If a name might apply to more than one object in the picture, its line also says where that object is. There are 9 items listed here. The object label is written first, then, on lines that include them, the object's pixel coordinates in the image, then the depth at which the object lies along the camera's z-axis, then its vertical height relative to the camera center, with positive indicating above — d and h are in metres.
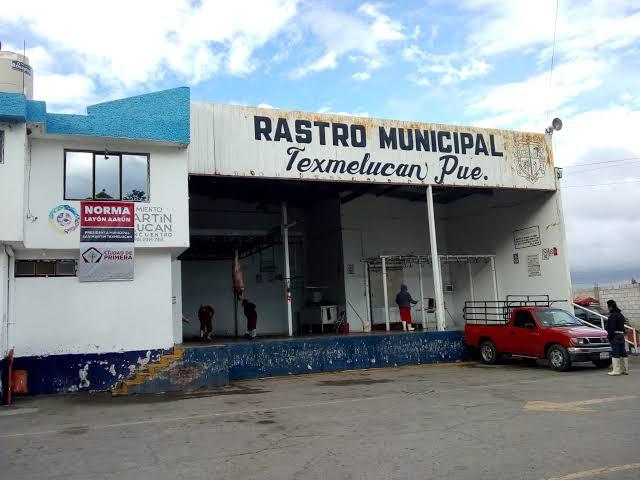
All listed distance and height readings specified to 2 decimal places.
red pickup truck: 14.75 -0.99
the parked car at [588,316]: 23.92 -0.68
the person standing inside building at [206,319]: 20.52 +0.03
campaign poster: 13.70 +1.98
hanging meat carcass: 20.17 +1.35
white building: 13.35 +3.22
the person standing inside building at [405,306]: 20.33 +0.11
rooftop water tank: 13.30 +5.91
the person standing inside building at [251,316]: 20.44 +0.04
